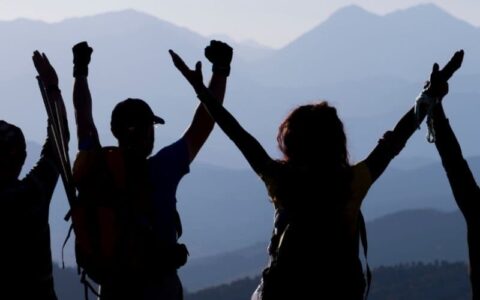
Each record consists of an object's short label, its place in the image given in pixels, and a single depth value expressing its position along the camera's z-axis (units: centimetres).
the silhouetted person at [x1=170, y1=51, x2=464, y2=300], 868
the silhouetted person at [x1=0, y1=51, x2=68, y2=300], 916
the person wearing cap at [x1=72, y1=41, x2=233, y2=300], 928
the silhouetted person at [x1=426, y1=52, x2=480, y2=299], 854
